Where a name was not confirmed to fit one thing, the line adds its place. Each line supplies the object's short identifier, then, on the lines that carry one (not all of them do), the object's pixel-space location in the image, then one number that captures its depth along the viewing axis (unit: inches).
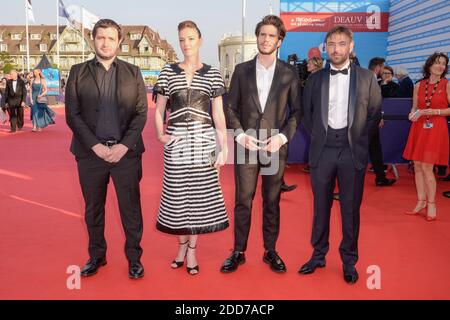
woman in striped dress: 131.6
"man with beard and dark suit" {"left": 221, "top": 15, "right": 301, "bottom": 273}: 134.2
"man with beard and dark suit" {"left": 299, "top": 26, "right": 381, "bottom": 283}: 129.7
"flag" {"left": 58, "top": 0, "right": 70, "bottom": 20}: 1191.6
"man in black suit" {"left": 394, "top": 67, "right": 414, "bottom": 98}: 304.8
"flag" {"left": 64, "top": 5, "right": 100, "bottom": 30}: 1143.5
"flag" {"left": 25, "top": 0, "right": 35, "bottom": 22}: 1128.8
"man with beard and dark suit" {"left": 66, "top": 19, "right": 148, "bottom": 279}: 128.5
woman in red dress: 189.6
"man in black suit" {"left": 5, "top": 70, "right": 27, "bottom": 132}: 513.7
